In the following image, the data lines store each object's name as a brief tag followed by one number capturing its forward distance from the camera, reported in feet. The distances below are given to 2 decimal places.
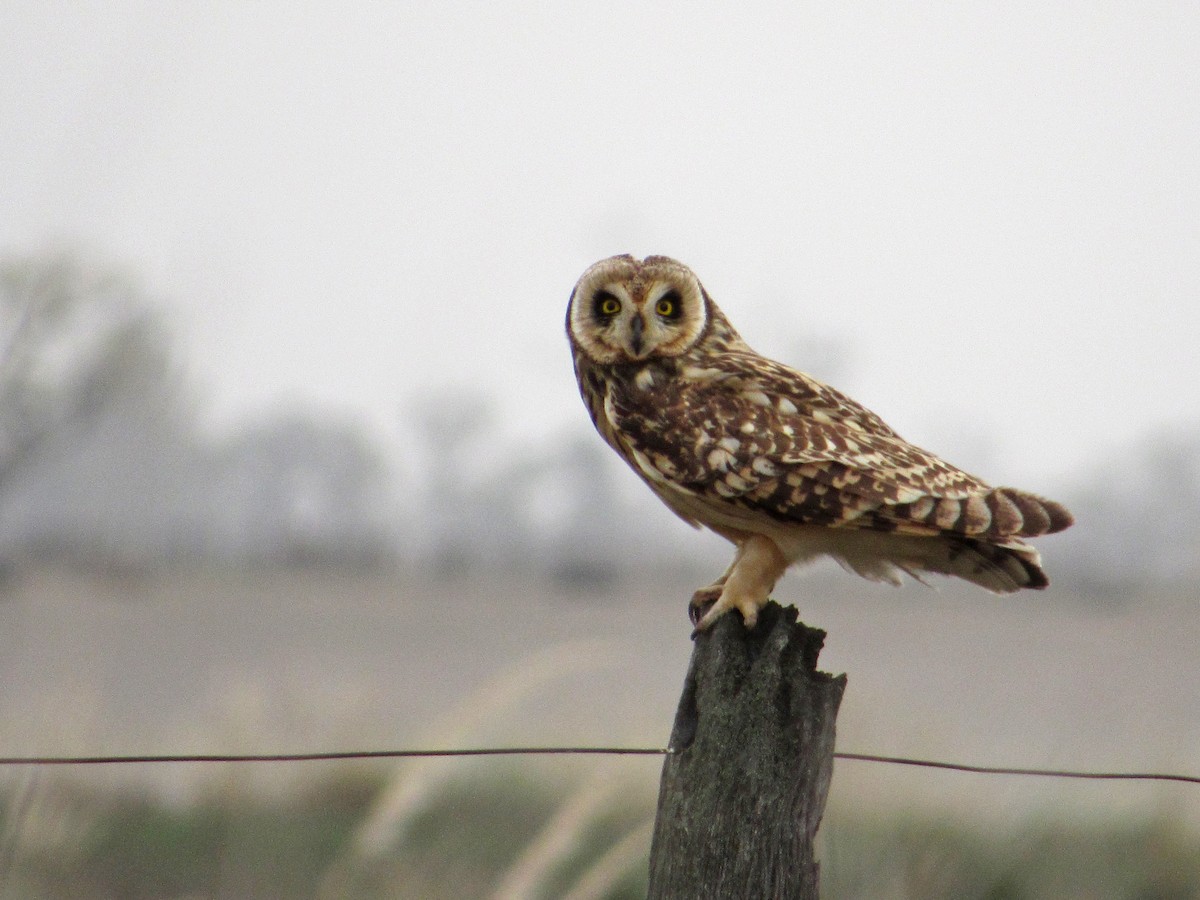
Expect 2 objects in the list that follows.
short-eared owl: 40.16
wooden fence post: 39.66
